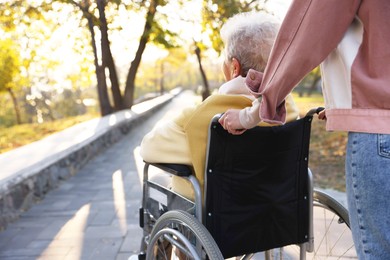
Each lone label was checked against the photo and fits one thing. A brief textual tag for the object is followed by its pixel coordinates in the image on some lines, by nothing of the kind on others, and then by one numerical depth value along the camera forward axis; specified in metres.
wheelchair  1.59
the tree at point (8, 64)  19.97
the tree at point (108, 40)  11.41
